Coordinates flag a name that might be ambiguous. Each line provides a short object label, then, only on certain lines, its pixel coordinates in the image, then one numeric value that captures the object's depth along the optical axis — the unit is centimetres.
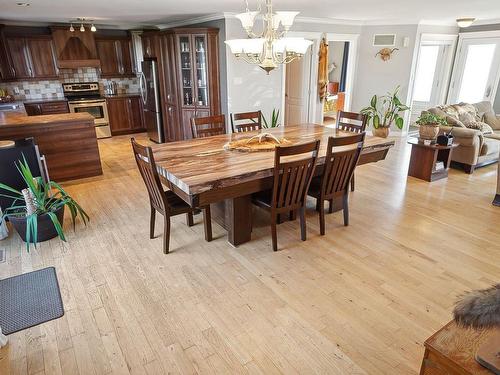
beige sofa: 482
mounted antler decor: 666
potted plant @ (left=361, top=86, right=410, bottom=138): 674
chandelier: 267
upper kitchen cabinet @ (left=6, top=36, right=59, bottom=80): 625
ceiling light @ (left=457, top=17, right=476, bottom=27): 558
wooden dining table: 240
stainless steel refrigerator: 632
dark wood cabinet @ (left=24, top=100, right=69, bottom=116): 645
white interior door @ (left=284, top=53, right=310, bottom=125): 656
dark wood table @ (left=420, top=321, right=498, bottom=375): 103
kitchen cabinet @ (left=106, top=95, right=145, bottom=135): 731
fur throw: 96
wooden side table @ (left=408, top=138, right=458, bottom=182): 451
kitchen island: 418
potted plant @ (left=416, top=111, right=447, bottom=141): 449
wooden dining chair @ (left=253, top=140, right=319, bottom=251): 260
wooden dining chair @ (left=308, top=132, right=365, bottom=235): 286
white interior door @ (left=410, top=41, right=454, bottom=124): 716
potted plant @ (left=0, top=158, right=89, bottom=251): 296
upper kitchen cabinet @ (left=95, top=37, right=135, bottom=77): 706
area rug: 216
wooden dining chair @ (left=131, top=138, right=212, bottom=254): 260
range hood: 648
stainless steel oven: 684
